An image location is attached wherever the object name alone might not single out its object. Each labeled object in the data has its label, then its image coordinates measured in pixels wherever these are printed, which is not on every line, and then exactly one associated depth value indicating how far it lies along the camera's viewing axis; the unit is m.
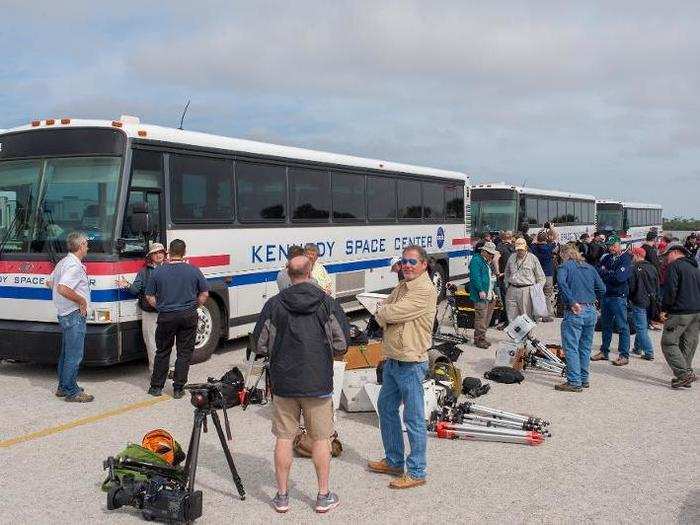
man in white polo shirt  7.80
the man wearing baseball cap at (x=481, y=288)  11.73
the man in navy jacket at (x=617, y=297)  10.38
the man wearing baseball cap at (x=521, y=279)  11.11
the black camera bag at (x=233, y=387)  7.84
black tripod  4.88
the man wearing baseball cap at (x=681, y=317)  8.95
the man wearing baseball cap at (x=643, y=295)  10.52
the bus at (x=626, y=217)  39.12
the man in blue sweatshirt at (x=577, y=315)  8.73
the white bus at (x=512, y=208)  24.30
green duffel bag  5.21
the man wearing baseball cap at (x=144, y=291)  8.73
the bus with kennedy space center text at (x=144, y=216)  8.74
